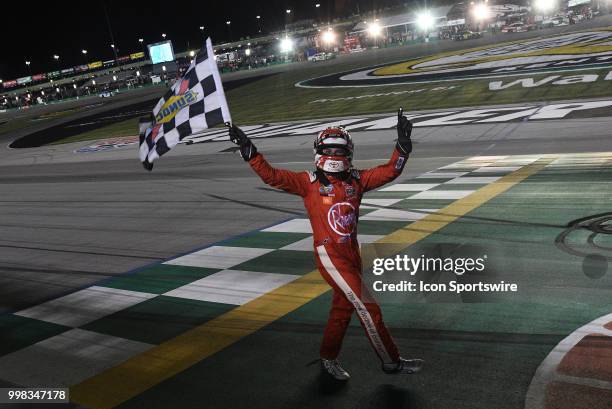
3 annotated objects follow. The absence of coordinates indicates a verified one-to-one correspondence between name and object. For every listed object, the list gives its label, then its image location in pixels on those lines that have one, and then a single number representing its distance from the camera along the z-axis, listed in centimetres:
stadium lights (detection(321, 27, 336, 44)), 9631
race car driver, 422
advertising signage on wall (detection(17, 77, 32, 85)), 12169
